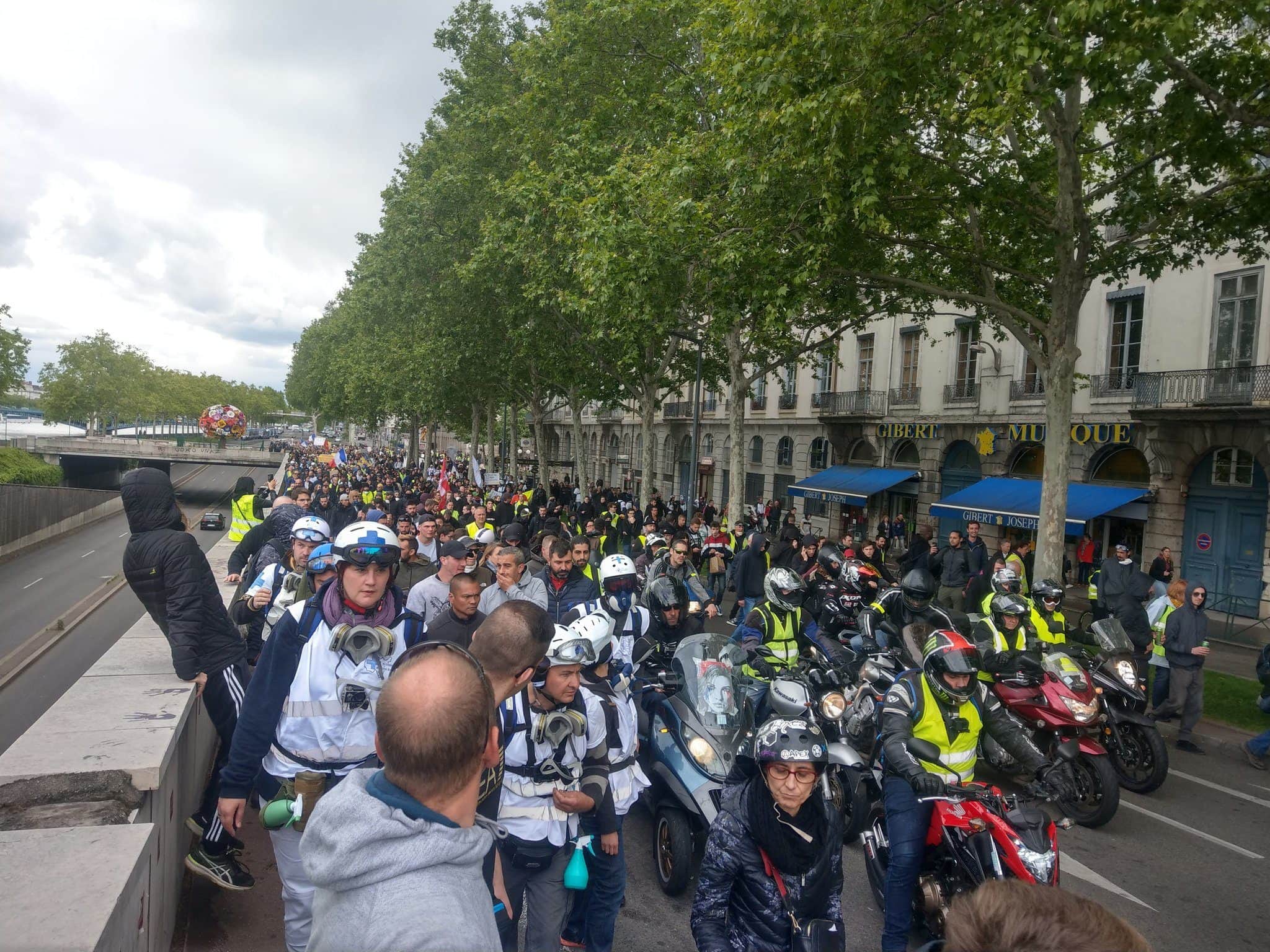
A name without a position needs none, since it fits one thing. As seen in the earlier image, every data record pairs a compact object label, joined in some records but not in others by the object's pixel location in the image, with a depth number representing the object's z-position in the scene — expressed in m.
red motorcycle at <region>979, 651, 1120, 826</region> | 6.34
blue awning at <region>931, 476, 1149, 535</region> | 19.66
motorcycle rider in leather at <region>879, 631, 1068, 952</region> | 4.16
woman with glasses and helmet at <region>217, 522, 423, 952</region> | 3.38
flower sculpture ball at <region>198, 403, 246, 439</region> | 78.56
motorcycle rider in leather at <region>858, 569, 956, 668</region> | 7.33
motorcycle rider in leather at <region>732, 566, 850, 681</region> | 6.55
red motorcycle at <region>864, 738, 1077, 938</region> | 3.88
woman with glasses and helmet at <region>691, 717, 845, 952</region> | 2.97
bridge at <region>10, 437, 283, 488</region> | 56.09
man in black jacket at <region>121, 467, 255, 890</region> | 4.20
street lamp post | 21.27
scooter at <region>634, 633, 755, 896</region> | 4.97
